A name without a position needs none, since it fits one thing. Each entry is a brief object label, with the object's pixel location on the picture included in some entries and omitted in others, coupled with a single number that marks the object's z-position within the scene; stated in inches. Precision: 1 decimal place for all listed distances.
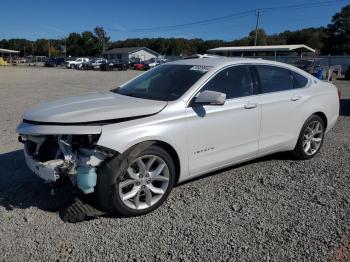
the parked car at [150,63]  2029.5
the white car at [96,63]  2137.1
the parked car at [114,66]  1973.4
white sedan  138.6
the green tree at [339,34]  2925.7
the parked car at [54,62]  2635.3
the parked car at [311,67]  780.5
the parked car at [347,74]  1120.8
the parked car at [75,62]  2348.1
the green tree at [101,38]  4451.8
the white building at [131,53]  3542.8
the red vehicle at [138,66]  2033.7
